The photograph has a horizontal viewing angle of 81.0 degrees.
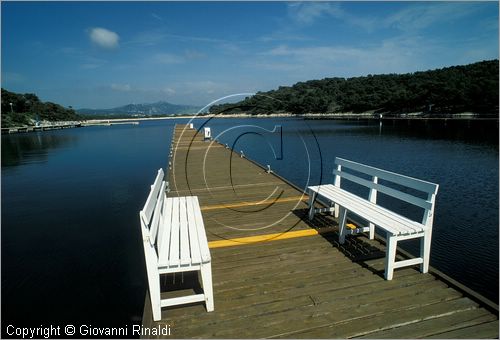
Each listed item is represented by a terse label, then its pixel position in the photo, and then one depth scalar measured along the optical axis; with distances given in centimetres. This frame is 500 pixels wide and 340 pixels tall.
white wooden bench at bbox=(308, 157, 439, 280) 431
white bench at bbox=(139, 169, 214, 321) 361
